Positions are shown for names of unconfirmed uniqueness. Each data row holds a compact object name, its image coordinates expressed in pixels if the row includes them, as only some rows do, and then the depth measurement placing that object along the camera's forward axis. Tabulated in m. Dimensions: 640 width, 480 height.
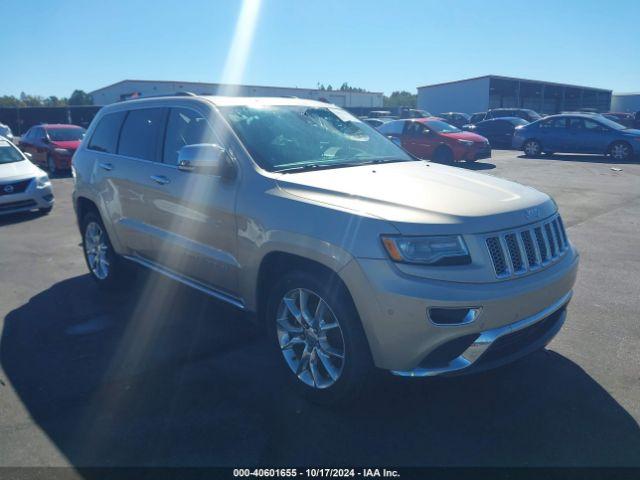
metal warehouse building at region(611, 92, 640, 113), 60.37
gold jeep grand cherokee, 2.85
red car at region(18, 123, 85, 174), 16.16
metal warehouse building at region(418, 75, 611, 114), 44.56
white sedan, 9.58
